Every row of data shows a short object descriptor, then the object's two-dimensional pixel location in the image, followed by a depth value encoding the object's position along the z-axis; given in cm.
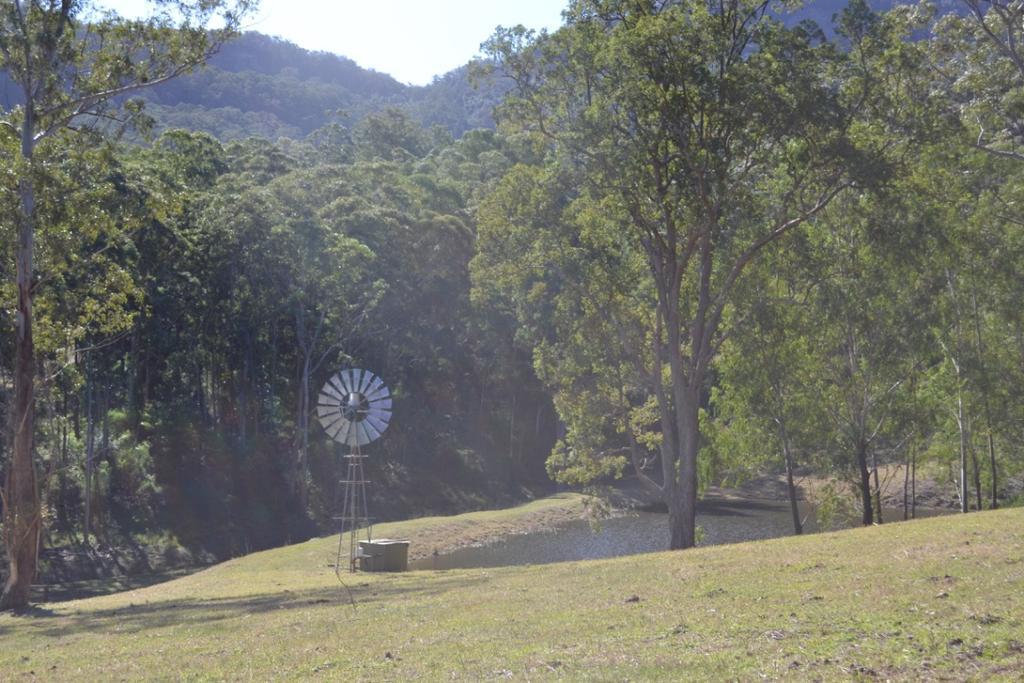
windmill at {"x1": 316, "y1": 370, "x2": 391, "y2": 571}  3136
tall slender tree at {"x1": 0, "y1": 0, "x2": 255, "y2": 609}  2134
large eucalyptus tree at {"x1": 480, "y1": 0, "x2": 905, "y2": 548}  2520
